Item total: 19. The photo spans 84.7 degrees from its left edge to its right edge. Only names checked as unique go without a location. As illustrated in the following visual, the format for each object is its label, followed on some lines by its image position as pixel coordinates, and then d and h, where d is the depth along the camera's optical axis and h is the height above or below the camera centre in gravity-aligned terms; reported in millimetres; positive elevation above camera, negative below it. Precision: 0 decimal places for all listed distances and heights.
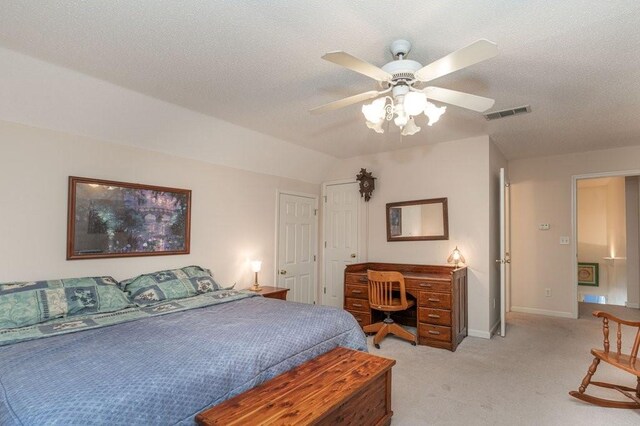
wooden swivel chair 3791 -795
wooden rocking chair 2393 -916
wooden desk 3725 -829
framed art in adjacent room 6789 -850
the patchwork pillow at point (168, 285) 2955 -525
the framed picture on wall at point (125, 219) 2879 +65
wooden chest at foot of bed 1566 -840
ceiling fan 1703 +815
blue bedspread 1294 -637
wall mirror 4480 +116
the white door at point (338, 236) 5258 -115
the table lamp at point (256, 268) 4074 -483
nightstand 3891 -731
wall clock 5050 +654
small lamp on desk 4301 -346
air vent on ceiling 3207 +1109
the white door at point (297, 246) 4883 -269
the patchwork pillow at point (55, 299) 2213 -511
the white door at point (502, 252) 4090 -267
